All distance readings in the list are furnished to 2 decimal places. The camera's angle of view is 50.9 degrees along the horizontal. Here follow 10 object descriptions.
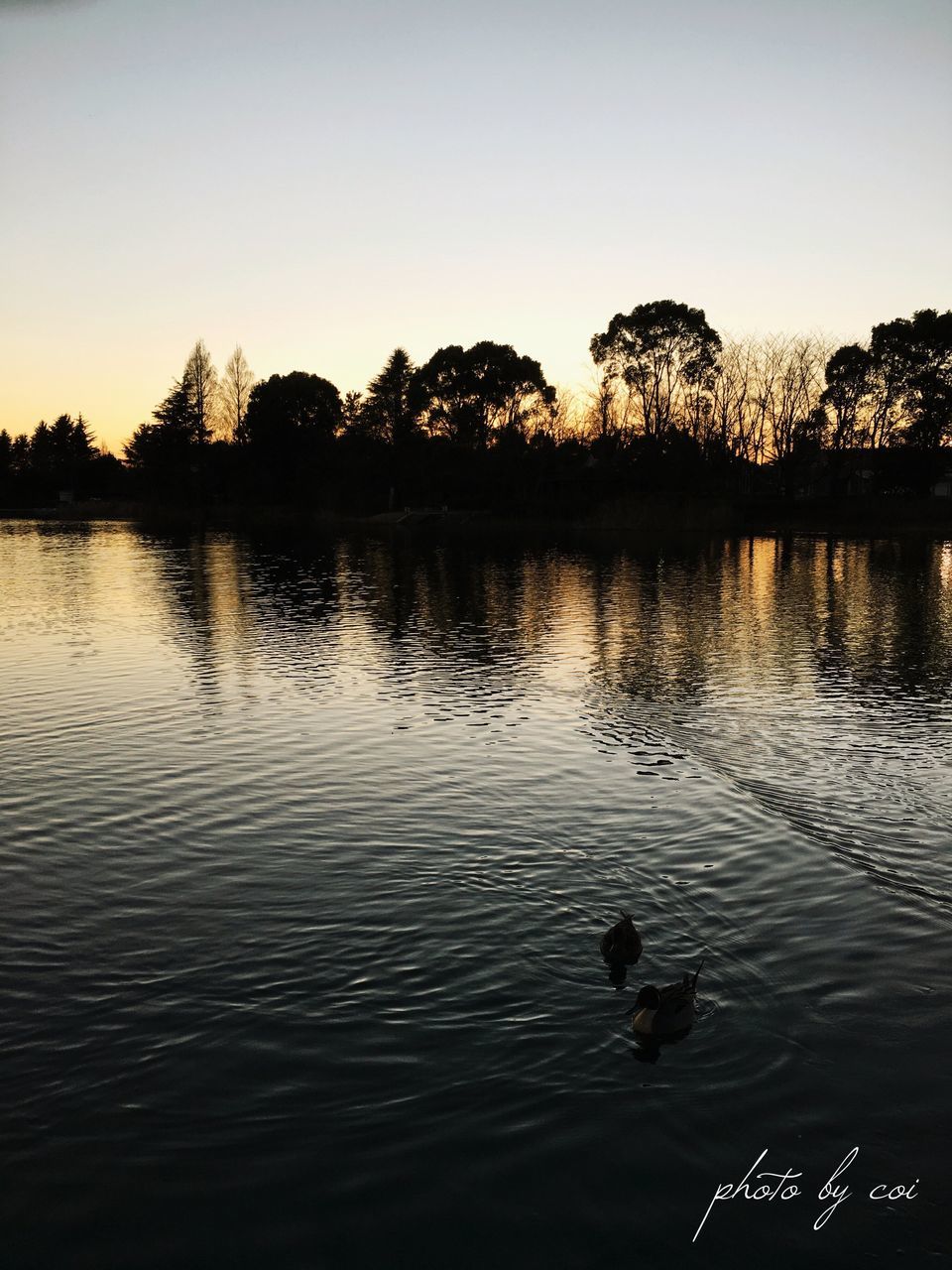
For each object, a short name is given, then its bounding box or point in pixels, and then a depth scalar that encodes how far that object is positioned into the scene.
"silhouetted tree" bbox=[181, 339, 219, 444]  121.00
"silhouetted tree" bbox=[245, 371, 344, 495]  111.50
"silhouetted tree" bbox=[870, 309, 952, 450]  92.38
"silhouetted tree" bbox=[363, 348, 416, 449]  117.75
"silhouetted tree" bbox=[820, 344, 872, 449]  95.94
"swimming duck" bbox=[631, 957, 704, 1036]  7.40
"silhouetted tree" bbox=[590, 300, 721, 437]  97.31
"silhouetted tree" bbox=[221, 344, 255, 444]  124.00
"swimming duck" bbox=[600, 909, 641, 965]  8.47
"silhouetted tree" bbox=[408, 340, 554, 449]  113.94
